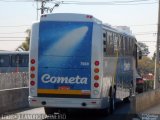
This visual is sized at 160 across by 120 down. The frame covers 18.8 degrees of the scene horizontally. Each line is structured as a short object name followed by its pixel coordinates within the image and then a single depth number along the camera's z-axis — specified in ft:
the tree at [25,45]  308.73
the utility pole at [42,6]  208.03
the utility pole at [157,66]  109.33
